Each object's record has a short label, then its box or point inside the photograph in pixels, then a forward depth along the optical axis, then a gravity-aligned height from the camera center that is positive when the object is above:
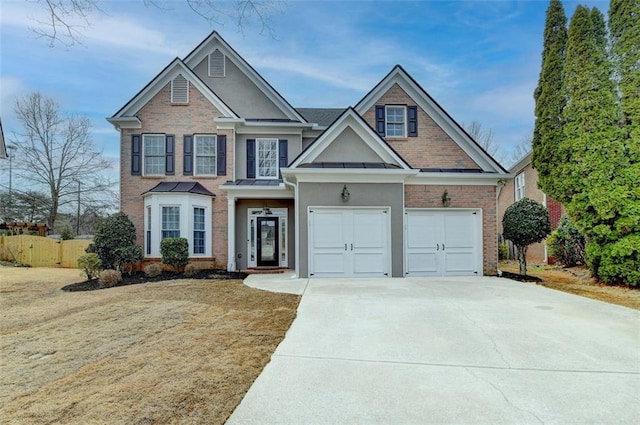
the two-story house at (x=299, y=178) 11.73 +1.86
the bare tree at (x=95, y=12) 4.59 +2.91
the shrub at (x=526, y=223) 12.15 +0.17
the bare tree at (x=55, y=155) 25.95 +5.68
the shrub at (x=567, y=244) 15.27 -0.72
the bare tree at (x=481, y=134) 33.56 +8.92
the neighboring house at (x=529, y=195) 19.50 +2.24
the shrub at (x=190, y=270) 13.05 -1.51
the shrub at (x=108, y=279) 11.24 -1.55
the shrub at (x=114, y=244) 12.62 -0.51
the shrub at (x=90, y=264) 12.26 -1.18
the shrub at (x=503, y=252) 20.28 -1.35
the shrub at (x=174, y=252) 13.09 -0.82
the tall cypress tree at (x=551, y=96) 12.20 +4.61
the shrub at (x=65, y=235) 20.66 -0.29
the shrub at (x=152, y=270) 12.61 -1.45
